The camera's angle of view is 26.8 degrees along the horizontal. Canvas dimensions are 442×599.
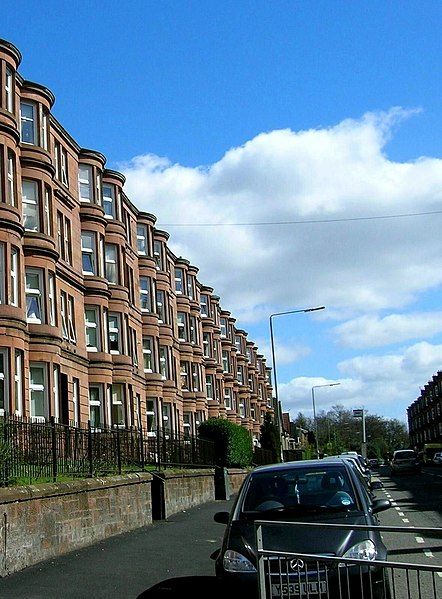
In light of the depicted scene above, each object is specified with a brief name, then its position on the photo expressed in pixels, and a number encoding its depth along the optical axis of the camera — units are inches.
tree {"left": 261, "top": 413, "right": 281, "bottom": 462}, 2746.1
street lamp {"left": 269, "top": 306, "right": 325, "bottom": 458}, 1972.2
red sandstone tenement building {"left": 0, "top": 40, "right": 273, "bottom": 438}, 1071.6
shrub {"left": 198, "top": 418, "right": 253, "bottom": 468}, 1596.9
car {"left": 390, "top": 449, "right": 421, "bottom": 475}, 2317.9
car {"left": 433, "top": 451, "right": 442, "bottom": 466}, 3186.5
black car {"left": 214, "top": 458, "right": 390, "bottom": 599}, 288.0
